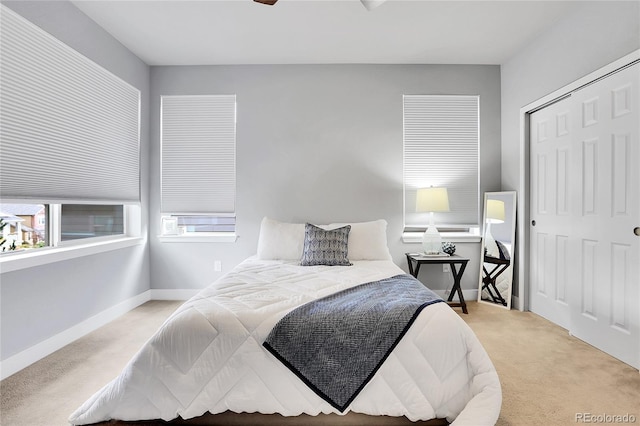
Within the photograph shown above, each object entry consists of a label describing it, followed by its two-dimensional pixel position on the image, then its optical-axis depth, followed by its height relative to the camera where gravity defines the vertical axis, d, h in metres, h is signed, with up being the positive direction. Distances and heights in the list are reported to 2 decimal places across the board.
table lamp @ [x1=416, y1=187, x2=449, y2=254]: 3.68 +0.06
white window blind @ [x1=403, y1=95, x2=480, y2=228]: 4.04 +0.70
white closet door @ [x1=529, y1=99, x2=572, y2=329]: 3.09 +0.02
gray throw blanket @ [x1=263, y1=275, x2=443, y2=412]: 1.59 -0.64
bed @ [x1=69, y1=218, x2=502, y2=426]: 1.59 -0.80
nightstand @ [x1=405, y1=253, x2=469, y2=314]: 3.56 -0.54
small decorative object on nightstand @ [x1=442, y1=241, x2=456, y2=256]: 3.76 -0.40
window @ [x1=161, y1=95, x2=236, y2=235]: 4.04 +0.66
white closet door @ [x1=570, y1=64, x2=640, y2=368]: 2.38 -0.02
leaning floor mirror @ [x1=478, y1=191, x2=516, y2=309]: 3.73 -0.41
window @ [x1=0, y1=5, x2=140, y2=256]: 2.30 +0.58
